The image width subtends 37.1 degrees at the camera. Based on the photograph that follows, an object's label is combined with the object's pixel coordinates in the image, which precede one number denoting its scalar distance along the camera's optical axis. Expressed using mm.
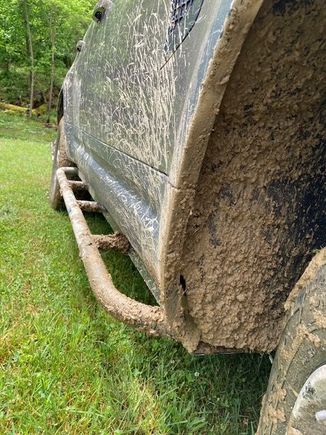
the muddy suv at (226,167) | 905
